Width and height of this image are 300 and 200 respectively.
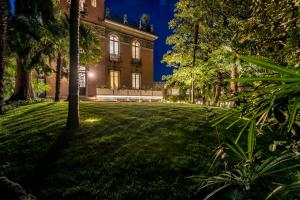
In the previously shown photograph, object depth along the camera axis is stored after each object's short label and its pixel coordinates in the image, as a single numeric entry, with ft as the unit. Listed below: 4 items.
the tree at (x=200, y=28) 45.34
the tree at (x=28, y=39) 38.62
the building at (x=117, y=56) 64.28
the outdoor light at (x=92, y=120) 24.21
